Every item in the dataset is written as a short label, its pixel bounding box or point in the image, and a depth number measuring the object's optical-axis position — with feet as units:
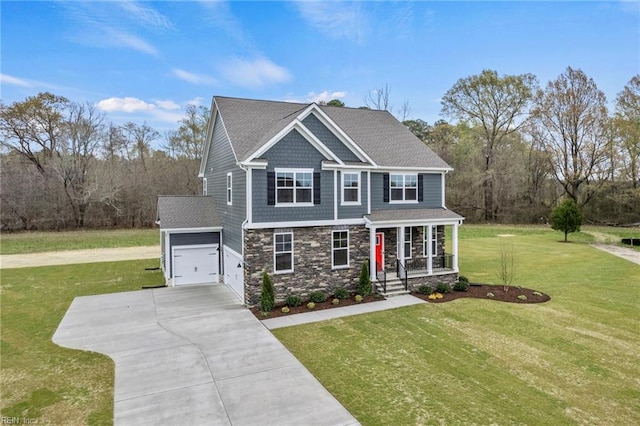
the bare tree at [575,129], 112.27
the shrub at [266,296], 40.57
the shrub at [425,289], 47.62
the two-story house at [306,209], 42.96
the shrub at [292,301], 42.34
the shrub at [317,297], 43.45
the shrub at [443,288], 48.21
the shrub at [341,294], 44.86
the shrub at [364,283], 45.73
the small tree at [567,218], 93.86
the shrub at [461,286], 49.16
